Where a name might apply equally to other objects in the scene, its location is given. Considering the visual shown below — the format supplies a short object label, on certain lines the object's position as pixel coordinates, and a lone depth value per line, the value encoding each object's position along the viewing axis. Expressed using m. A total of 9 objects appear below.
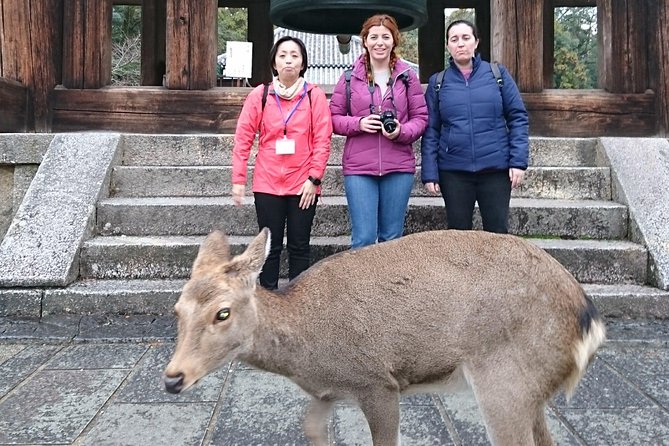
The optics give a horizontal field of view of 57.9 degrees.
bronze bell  4.99
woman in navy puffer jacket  3.95
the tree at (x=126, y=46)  21.31
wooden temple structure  6.25
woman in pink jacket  4.08
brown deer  2.14
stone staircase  4.57
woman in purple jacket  3.96
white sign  7.17
